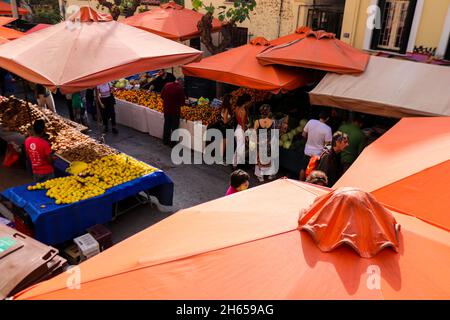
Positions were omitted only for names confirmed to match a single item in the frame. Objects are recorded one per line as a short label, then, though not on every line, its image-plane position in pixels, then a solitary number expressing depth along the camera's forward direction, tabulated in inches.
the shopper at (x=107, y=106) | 382.3
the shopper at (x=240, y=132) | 306.8
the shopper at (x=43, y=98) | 395.9
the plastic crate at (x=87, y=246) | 206.1
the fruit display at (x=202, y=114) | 367.9
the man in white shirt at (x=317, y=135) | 271.1
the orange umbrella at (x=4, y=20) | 479.3
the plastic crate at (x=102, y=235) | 217.8
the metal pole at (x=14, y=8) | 598.9
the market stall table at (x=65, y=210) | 206.4
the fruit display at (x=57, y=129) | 278.8
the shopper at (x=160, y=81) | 425.5
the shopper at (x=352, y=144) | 262.7
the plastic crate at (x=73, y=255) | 213.8
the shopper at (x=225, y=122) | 316.2
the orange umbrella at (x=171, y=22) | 462.6
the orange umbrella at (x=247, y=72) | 298.7
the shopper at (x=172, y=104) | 360.5
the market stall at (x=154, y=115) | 367.2
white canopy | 244.4
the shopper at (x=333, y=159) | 215.5
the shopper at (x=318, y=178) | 187.3
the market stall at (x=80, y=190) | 210.5
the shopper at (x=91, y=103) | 442.1
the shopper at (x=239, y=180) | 186.9
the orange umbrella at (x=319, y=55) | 289.1
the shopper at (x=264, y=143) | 297.4
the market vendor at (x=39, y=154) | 234.7
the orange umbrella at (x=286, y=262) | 78.8
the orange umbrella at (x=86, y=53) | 218.1
